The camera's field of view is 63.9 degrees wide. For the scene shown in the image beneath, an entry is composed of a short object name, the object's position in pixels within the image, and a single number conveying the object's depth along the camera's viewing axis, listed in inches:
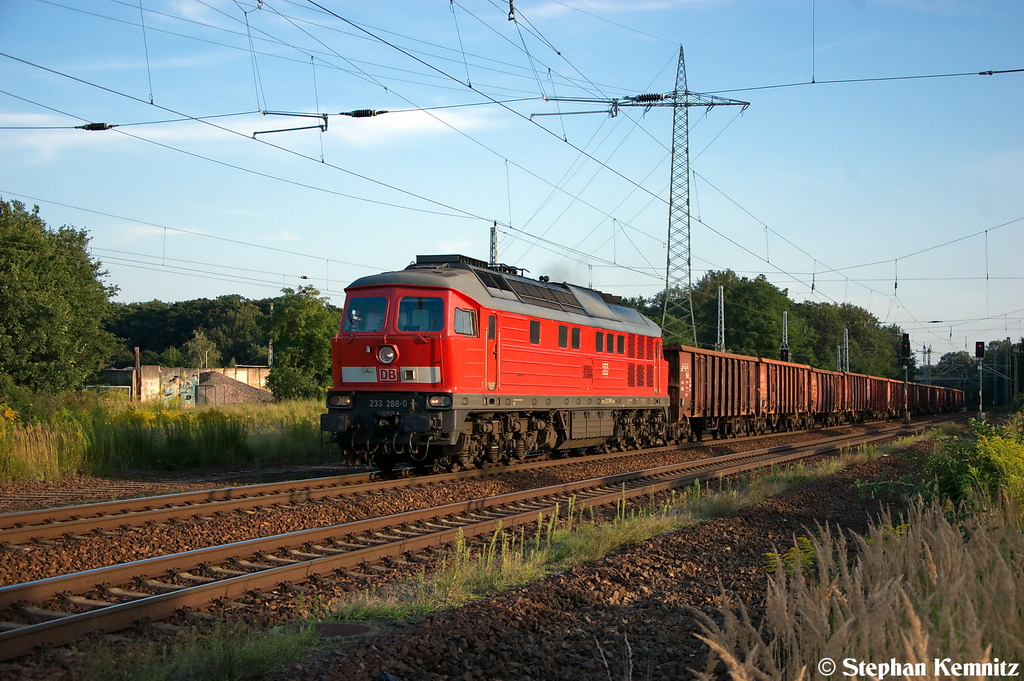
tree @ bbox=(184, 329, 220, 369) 3472.0
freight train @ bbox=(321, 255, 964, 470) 596.1
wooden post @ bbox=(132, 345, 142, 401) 1672.0
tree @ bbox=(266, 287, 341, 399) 1448.1
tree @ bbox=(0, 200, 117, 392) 1272.1
